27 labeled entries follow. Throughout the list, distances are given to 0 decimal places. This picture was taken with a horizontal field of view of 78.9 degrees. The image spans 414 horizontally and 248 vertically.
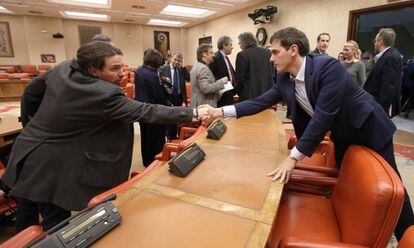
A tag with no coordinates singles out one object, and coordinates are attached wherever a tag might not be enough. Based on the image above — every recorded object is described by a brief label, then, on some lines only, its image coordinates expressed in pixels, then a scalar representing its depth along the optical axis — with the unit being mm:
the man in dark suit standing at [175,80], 3900
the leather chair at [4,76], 7707
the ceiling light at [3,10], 9227
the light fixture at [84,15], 9915
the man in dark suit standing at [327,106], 1239
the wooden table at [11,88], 7432
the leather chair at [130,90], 5066
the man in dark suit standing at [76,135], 1256
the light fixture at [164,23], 11758
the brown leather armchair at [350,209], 871
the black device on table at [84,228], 705
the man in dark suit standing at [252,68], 3180
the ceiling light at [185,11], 8683
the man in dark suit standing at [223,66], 3186
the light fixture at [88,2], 7727
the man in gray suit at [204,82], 2818
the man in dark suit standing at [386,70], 3008
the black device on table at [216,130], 1847
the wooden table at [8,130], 2060
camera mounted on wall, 7148
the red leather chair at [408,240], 735
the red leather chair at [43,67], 10850
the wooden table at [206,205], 800
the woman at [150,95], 2816
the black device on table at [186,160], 1233
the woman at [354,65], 3492
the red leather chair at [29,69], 10610
